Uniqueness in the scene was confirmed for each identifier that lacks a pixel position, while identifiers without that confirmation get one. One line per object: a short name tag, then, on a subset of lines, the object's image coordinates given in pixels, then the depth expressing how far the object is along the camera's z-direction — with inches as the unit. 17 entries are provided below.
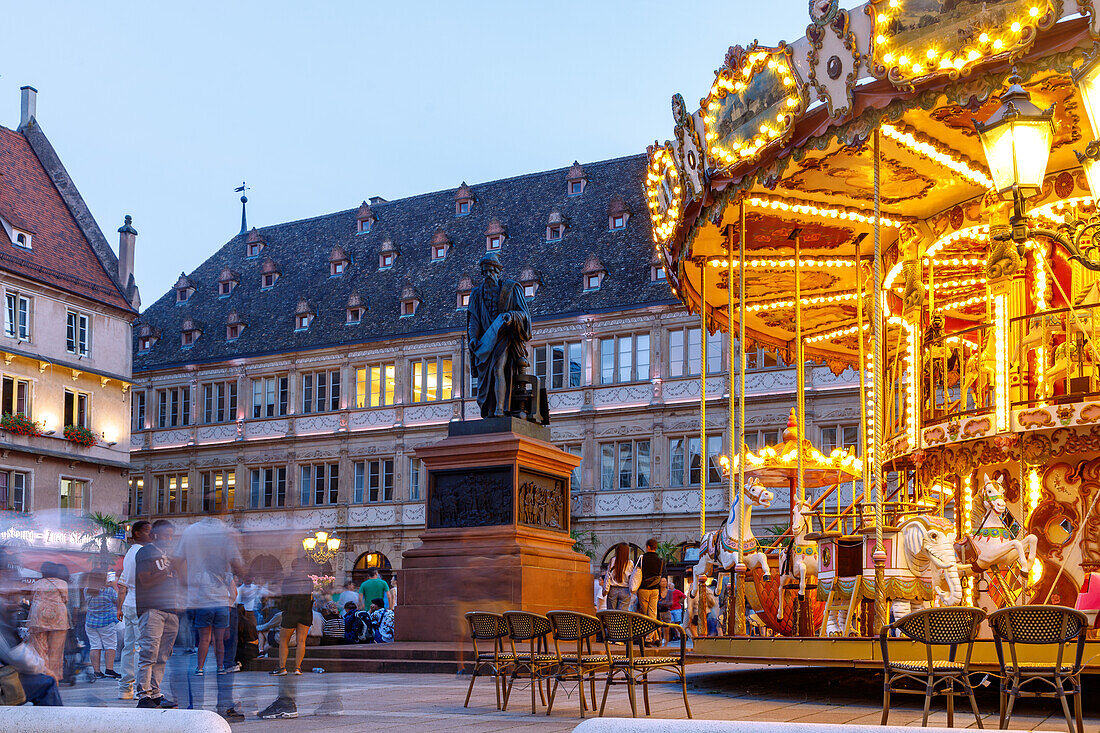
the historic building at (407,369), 1643.7
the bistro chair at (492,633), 419.2
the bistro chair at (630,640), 376.5
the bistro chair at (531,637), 410.0
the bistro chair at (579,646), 386.9
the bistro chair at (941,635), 329.1
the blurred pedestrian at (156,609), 390.6
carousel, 447.8
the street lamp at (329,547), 1590.1
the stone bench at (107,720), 222.3
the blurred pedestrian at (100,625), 653.3
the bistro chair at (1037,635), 318.0
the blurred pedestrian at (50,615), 404.8
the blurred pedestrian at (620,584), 692.1
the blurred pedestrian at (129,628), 474.9
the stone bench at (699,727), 195.6
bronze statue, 680.4
